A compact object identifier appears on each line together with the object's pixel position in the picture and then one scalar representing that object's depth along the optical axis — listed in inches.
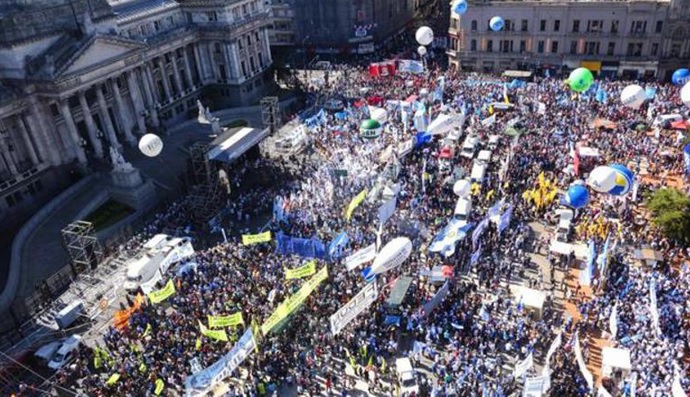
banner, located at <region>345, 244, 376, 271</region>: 1261.1
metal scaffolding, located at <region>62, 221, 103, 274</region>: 1519.4
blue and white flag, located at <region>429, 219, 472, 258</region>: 1343.5
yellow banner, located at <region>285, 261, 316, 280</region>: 1240.2
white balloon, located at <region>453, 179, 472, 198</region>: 1483.8
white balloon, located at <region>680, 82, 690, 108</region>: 1519.4
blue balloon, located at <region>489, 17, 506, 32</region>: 2422.5
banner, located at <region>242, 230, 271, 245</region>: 1401.3
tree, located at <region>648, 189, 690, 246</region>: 1341.0
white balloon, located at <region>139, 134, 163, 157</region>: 1550.2
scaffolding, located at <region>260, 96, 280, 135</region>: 2301.9
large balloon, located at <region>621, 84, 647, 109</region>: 1702.8
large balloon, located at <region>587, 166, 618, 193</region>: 1299.2
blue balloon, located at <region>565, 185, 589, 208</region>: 1330.0
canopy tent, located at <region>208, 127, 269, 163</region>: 1841.8
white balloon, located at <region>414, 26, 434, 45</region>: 2332.7
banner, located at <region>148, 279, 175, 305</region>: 1234.0
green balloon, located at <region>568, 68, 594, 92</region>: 1798.7
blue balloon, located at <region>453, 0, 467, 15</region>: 2367.1
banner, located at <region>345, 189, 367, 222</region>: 1500.0
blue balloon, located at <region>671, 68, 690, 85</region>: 2153.1
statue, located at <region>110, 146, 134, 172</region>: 1809.8
